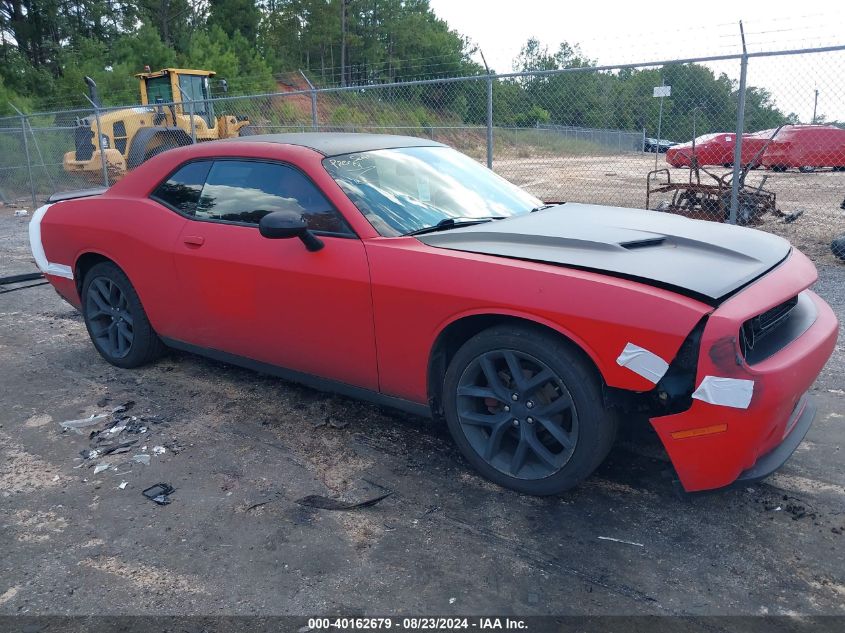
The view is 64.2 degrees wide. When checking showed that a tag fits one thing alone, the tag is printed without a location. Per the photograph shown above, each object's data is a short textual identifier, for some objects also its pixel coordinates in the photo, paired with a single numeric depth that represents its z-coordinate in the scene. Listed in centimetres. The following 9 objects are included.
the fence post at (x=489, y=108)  792
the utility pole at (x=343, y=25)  4235
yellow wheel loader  1562
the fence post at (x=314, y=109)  1052
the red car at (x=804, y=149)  1365
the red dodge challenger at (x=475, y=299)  250
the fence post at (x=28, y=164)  1478
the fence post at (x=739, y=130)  670
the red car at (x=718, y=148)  1501
